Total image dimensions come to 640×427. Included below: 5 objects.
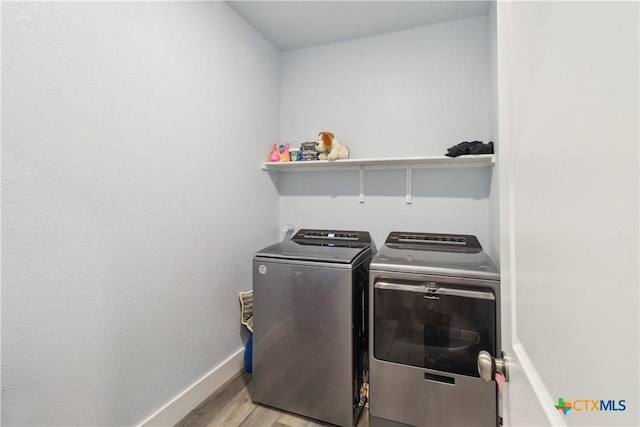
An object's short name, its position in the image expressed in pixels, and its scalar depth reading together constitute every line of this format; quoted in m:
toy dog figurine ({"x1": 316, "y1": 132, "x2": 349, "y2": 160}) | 2.22
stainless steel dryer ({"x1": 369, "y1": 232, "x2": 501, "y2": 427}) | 1.39
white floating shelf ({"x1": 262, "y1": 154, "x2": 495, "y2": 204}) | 1.91
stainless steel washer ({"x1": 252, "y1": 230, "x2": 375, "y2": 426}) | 1.58
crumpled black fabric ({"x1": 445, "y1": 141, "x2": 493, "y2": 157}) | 1.82
